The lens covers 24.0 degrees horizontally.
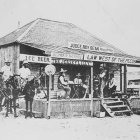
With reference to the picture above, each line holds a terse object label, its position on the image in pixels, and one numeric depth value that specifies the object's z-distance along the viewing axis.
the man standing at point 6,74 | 11.46
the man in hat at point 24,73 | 11.05
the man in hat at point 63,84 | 12.96
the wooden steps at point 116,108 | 13.08
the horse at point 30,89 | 11.02
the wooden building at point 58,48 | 12.68
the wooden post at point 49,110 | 11.48
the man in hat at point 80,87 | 14.74
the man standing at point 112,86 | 14.83
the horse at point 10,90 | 10.99
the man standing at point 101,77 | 13.40
